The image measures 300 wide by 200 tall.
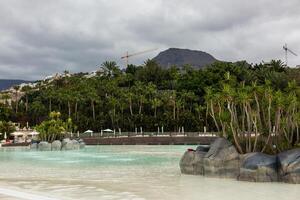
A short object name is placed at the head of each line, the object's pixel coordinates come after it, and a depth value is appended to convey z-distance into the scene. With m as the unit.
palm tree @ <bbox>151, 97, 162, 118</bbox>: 86.50
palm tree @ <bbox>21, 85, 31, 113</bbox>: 114.16
